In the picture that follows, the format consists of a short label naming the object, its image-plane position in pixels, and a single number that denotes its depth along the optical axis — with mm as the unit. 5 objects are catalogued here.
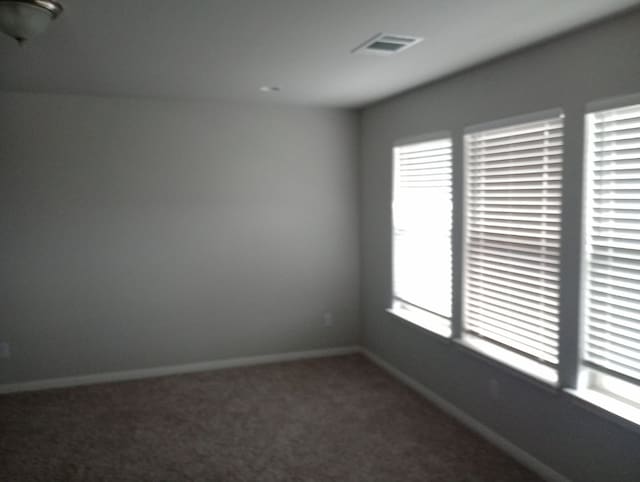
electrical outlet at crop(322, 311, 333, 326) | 5414
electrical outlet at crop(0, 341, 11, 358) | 4441
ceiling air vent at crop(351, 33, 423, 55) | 2861
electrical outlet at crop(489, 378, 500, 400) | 3479
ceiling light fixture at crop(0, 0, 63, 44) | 2277
